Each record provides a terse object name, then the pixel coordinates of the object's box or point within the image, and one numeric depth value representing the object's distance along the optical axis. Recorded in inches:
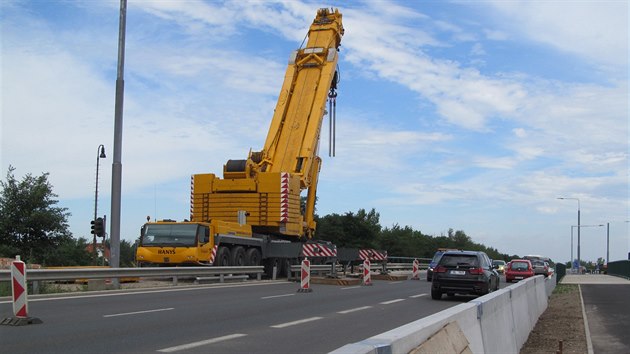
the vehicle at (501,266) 1783.5
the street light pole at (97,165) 1521.9
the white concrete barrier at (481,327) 165.8
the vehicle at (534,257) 1897.1
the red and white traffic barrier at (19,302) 403.9
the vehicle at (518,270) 1373.0
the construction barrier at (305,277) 788.8
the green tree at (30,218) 1408.7
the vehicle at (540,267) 1658.5
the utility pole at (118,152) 765.3
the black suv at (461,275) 721.6
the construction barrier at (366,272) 1010.7
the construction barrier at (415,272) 1321.1
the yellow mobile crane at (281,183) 1018.7
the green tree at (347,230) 2588.6
